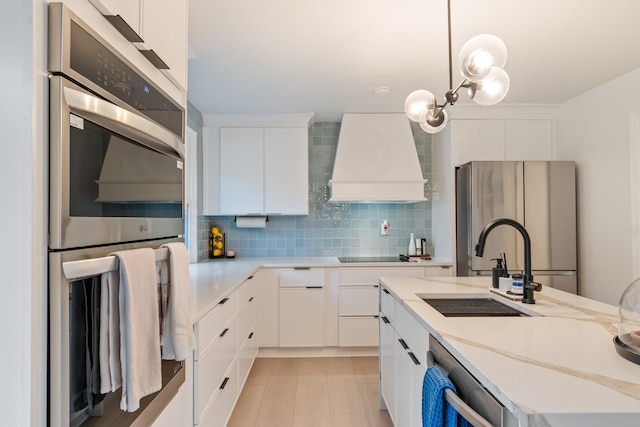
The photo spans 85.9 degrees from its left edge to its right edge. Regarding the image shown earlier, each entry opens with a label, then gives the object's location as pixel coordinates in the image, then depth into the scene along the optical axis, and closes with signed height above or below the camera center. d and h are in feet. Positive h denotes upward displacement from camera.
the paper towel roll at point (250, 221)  11.89 -0.15
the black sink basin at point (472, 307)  4.91 -1.39
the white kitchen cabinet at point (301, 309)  10.62 -2.87
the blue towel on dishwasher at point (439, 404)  3.10 -1.75
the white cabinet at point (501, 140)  10.96 +2.42
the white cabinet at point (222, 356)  5.06 -2.57
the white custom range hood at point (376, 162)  11.31 +1.80
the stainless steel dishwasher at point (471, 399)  2.53 -1.54
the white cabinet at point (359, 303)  10.69 -2.70
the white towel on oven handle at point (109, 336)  2.51 -0.88
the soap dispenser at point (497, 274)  5.83 -0.99
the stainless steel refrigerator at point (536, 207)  9.82 +0.24
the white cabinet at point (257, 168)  11.41 +1.62
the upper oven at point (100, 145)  2.14 +0.56
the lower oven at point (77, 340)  2.14 -0.81
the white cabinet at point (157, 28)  2.81 +1.83
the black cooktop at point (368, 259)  11.51 -1.47
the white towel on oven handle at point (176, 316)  3.30 -0.97
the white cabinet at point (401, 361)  4.50 -2.30
